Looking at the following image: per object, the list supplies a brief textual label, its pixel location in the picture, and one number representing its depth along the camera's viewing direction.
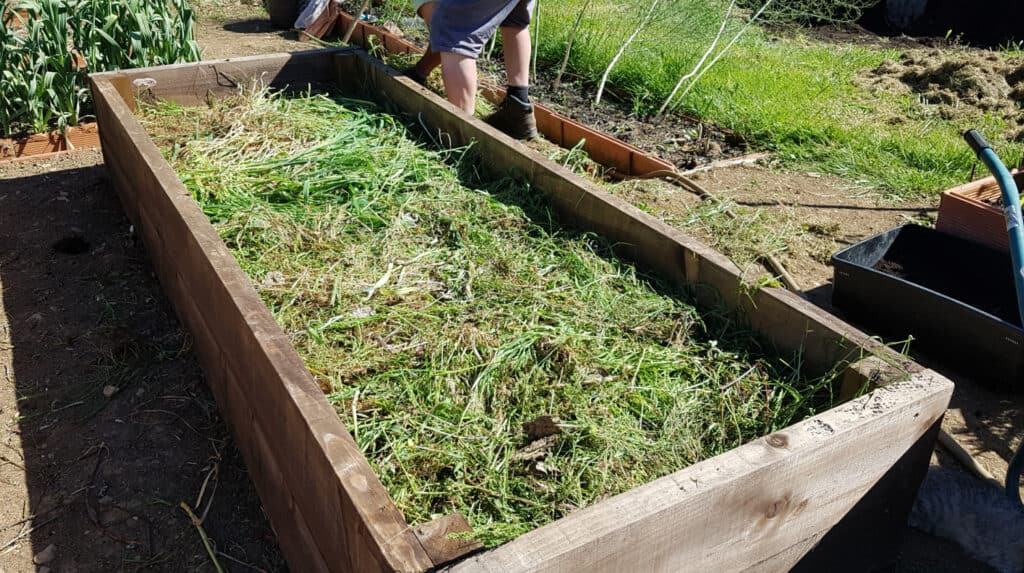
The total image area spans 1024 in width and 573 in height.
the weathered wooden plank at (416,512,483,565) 1.35
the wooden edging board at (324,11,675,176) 4.32
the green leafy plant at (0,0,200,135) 4.40
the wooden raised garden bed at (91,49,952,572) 1.42
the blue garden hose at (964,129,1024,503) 2.15
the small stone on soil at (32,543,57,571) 2.22
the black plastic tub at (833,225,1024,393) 2.79
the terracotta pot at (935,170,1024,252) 3.27
